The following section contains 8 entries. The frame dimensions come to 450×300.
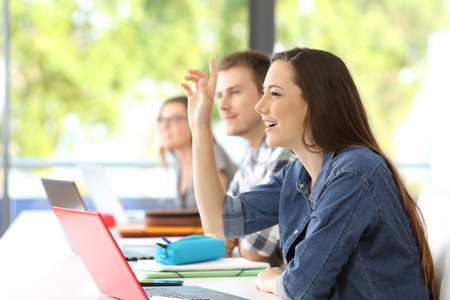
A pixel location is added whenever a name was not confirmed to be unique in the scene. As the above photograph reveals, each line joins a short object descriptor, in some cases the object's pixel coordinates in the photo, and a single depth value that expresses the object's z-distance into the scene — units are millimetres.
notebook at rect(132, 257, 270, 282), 3391
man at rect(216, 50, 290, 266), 4010
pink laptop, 3047
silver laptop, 4348
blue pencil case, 3455
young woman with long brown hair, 3054
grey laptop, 3568
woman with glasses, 4888
